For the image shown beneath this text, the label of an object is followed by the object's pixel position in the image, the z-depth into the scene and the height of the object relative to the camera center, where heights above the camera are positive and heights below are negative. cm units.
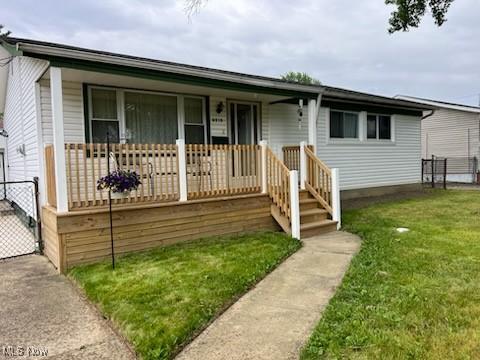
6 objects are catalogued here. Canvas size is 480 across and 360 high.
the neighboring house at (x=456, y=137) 1941 +75
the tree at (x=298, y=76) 4772 +1029
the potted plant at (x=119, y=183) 489 -33
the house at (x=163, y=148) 522 +17
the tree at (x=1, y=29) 2652 +958
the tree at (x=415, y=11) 812 +316
